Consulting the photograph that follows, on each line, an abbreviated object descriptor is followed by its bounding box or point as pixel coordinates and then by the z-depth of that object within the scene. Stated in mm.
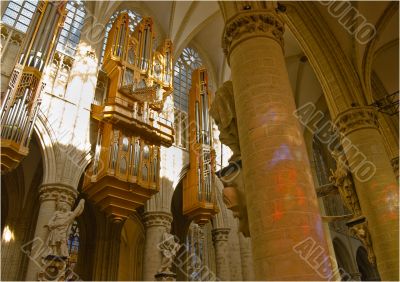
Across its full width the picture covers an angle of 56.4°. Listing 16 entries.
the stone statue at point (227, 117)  5367
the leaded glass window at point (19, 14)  11586
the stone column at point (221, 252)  12047
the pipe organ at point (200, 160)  11867
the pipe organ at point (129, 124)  9953
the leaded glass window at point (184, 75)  15312
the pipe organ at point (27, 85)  8266
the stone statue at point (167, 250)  10139
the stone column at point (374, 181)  7387
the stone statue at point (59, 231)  8180
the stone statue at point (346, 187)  8508
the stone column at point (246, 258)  12586
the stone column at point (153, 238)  10469
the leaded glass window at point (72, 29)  12289
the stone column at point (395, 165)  11219
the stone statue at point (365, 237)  7766
